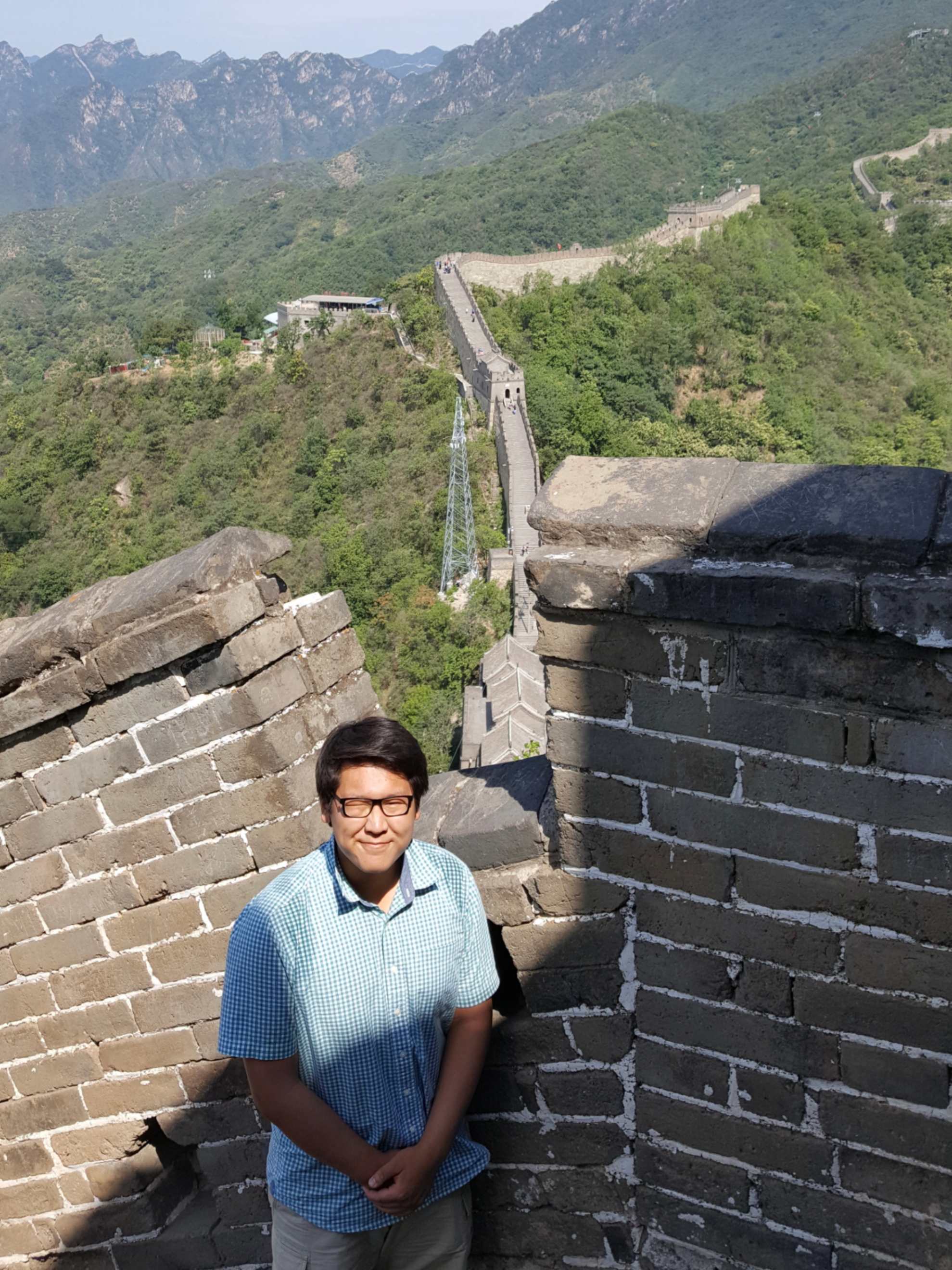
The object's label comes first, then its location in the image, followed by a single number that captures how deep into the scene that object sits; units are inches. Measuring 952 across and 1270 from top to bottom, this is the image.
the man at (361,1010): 78.6
